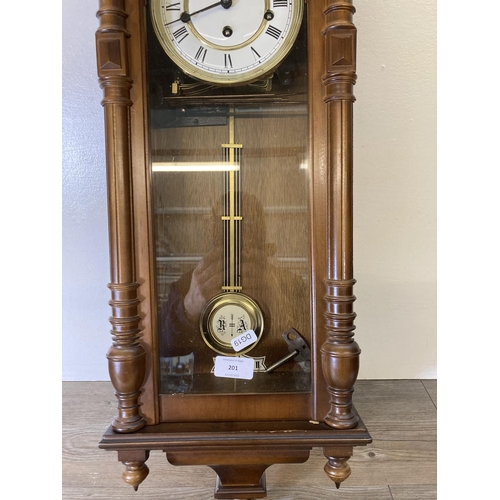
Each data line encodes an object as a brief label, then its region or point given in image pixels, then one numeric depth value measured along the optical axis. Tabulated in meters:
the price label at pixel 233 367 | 0.66
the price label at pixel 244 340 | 0.68
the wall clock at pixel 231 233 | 0.59
